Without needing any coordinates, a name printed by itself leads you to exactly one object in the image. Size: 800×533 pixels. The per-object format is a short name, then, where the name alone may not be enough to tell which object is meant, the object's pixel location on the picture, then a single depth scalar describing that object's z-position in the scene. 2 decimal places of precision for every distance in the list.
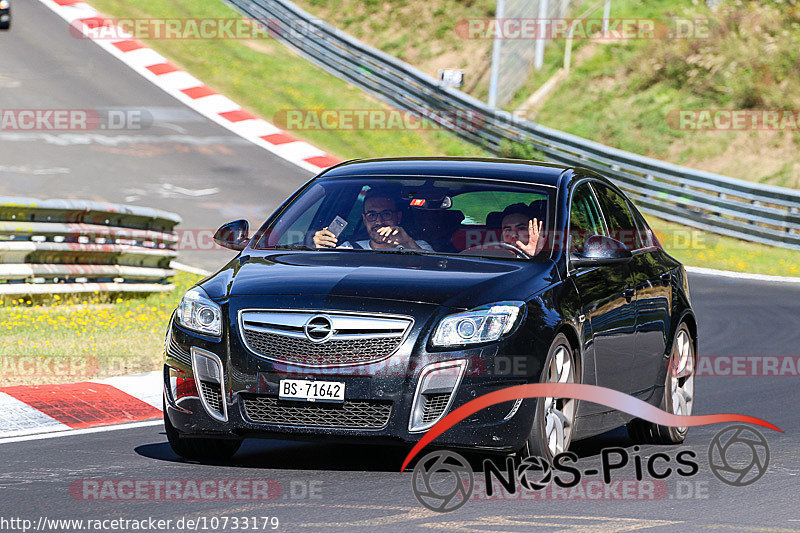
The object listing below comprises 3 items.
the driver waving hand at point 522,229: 15.38
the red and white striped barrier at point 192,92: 52.53
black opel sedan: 13.29
